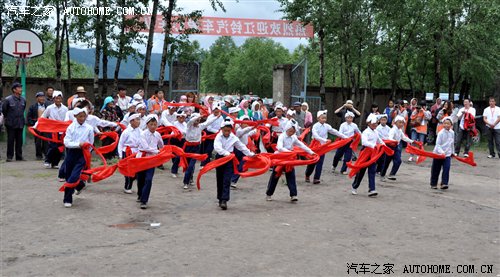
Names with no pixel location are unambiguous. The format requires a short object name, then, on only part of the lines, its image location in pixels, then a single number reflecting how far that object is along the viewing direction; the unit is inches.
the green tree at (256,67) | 2694.4
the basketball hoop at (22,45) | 693.3
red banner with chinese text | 947.5
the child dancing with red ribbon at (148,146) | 414.9
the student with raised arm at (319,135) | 518.3
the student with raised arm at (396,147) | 529.0
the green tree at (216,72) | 3294.8
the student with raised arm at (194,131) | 497.4
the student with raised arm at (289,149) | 429.4
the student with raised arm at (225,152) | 397.7
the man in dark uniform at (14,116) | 591.2
